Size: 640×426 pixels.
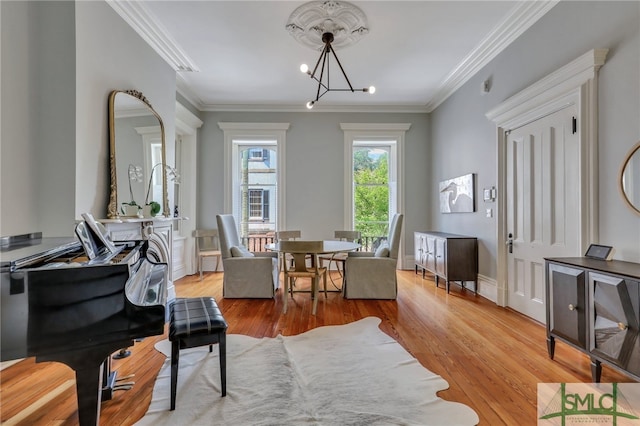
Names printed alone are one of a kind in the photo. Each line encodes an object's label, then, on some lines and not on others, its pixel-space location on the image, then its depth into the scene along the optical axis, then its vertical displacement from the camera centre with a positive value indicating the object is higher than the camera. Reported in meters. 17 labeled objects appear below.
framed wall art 4.22 +0.30
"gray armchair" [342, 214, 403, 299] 3.80 -0.78
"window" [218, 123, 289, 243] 5.77 +0.52
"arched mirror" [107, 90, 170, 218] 2.80 +0.59
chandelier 3.19 +1.85
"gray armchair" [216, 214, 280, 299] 3.85 -0.76
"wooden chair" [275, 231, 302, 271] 4.99 -0.35
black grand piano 1.23 -0.44
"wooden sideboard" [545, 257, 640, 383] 1.69 -0.61
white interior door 2.63 +0.12
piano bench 1.73 -0.69
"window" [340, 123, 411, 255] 5.77 +0.59
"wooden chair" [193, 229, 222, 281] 5.41 -0.51
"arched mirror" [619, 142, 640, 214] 2.04 +0.24
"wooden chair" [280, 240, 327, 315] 3.26 -0.57
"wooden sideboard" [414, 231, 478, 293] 4.09 -0.61
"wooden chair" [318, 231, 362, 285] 5.08 -0.37
